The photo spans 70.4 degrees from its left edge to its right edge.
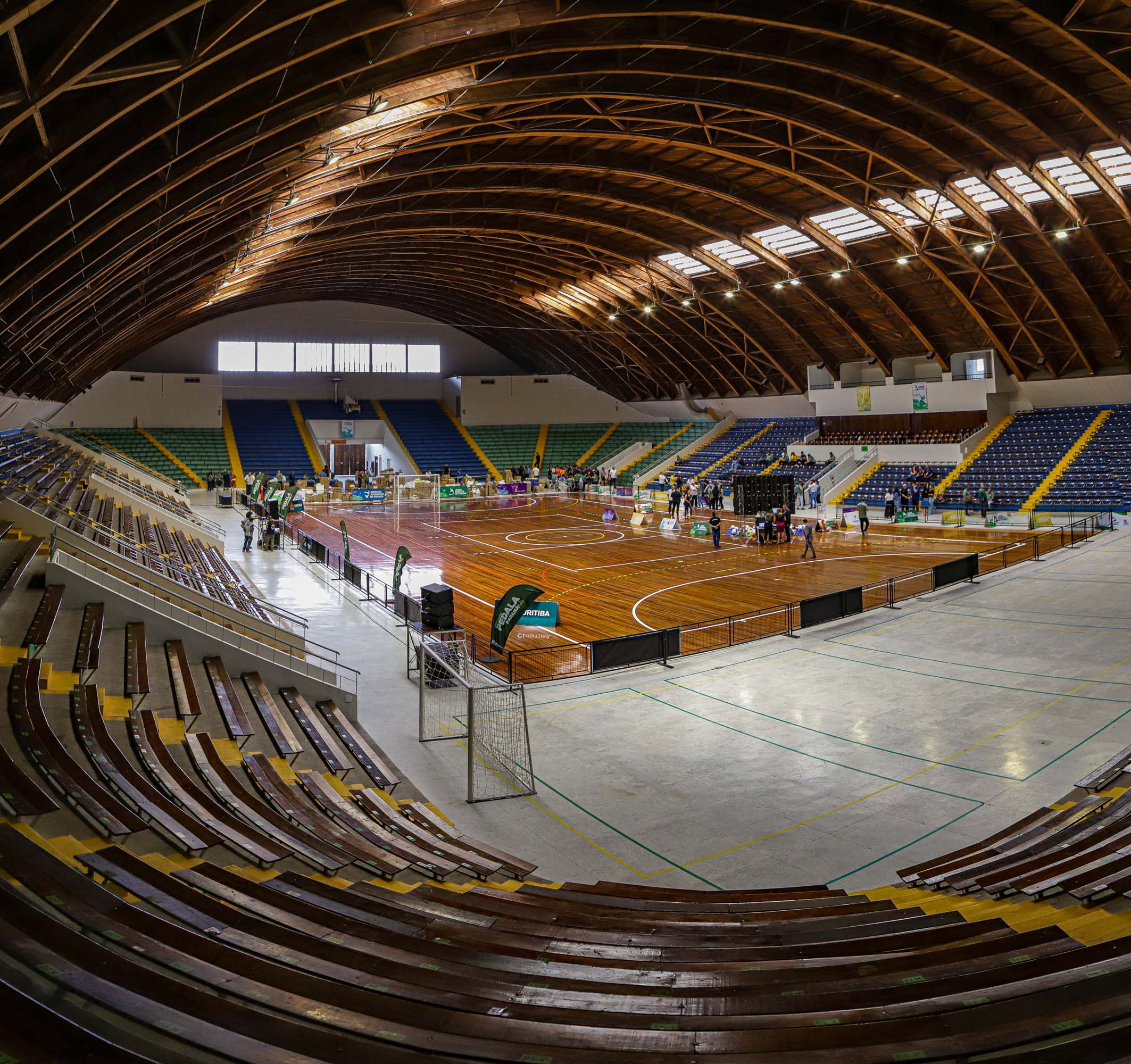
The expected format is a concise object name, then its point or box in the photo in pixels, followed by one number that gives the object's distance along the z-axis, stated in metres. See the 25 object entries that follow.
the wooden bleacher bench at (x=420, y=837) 8.37
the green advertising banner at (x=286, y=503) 35.44
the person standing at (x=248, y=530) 31.75
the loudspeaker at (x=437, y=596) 16.61
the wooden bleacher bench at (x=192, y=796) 6.70
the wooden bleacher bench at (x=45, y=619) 9.94
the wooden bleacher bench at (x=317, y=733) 10.80
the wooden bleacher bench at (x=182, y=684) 10.34
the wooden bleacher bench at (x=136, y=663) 10.28
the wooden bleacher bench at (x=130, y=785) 6.34
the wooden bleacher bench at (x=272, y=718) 10.62
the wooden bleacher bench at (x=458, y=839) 8.73
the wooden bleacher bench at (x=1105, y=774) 10.00
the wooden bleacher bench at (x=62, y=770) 6.09
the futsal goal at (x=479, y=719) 11.30
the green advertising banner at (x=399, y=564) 20.12
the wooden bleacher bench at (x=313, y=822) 7.53
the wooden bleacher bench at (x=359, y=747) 10.94
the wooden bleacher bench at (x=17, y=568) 11.61
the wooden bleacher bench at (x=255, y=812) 7.12
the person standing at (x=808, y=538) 29.91
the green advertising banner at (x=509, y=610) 15.40
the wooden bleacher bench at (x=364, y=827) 7.91
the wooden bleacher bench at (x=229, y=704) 10.48
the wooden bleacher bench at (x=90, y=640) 10.04
